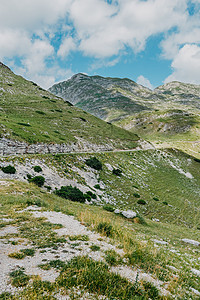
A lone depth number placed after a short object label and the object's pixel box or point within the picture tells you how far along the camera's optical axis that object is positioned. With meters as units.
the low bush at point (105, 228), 9.43
